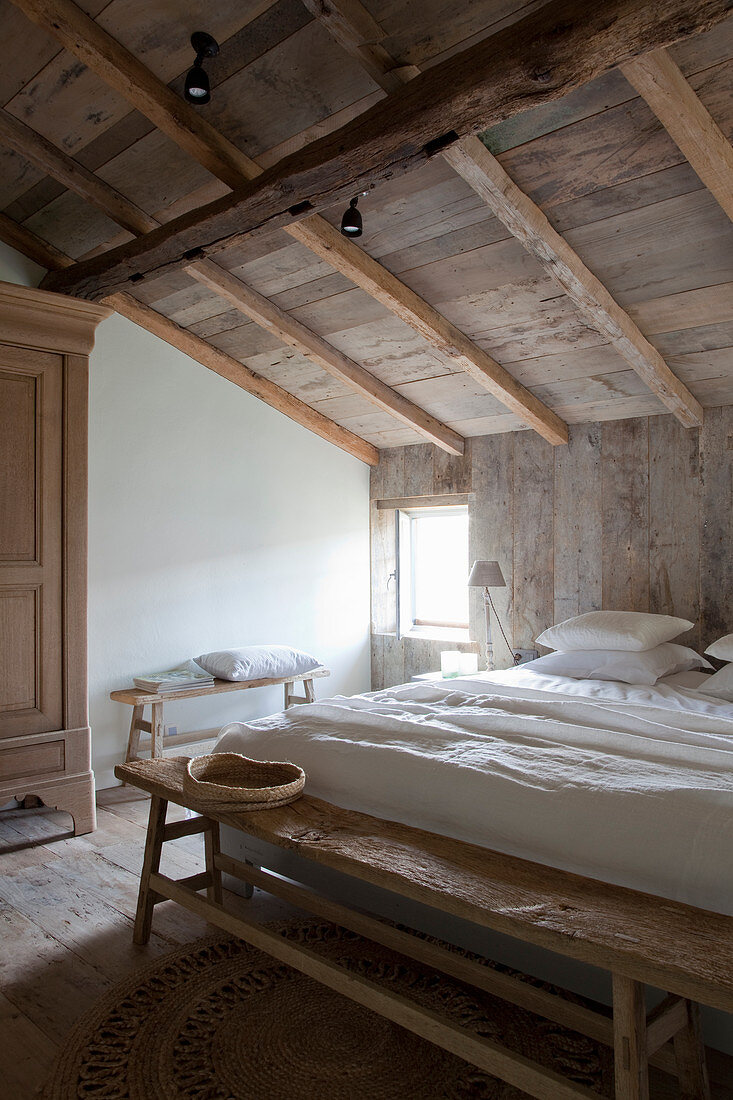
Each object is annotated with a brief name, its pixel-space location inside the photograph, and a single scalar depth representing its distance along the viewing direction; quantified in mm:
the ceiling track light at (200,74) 2262
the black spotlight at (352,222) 2609
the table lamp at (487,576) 4008
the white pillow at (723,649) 2982
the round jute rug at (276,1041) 1591
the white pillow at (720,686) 2834
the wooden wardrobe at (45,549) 2980
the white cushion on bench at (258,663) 3807
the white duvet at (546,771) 1507
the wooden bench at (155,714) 3535
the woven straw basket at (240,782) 1859
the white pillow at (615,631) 3230
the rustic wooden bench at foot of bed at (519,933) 1242
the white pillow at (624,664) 3156
